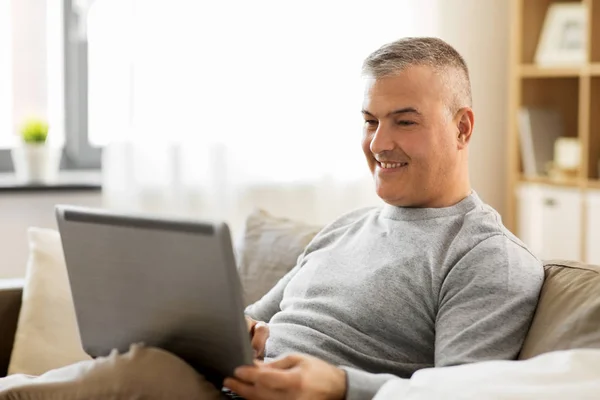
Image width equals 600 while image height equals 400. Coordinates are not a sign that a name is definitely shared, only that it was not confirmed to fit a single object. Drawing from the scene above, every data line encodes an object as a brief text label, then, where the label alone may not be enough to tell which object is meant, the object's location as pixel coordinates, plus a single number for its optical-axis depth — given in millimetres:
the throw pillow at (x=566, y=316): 1553
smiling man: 1596
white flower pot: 3424
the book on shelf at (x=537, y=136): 3797
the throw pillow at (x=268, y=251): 2270
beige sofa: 1562
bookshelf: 3506
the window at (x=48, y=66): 3543
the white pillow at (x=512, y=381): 1320
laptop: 1344
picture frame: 3682
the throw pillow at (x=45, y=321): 2258
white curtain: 3469
